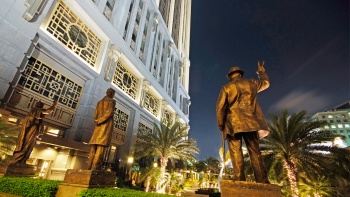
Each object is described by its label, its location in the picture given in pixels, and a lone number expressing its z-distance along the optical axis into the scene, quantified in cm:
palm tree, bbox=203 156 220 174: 4109
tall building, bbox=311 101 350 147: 6594
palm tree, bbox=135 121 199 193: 1739
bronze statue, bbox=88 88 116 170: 492
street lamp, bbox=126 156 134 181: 1688
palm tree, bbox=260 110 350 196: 1089
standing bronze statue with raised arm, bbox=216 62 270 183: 306
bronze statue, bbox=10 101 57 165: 576
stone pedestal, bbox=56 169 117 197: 420
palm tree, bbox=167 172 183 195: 1653
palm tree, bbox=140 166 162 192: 1586
